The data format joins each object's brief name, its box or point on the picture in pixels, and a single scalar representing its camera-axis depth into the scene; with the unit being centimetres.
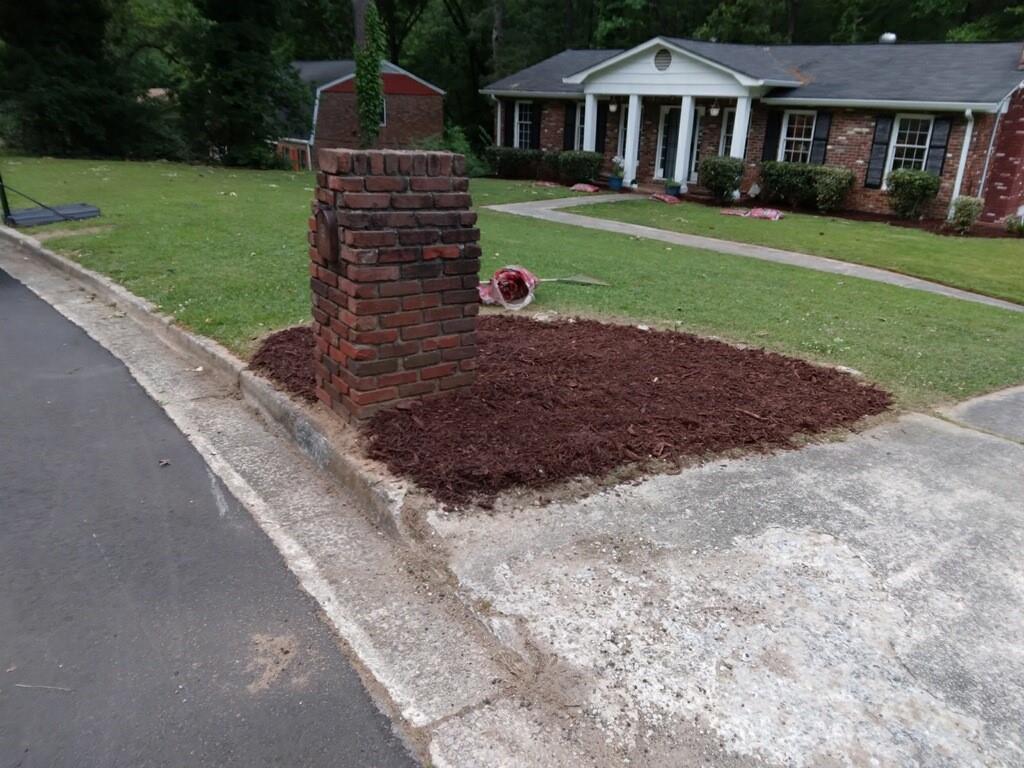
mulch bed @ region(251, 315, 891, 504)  375
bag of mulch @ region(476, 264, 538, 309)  732
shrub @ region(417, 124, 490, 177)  2631
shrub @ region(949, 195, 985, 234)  1691
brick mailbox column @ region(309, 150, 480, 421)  371
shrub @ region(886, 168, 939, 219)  1762
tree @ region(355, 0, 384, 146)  2425
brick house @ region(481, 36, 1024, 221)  1761
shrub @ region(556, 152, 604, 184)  2369
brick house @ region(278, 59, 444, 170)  3097
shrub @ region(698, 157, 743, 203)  2014
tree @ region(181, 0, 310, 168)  2442
